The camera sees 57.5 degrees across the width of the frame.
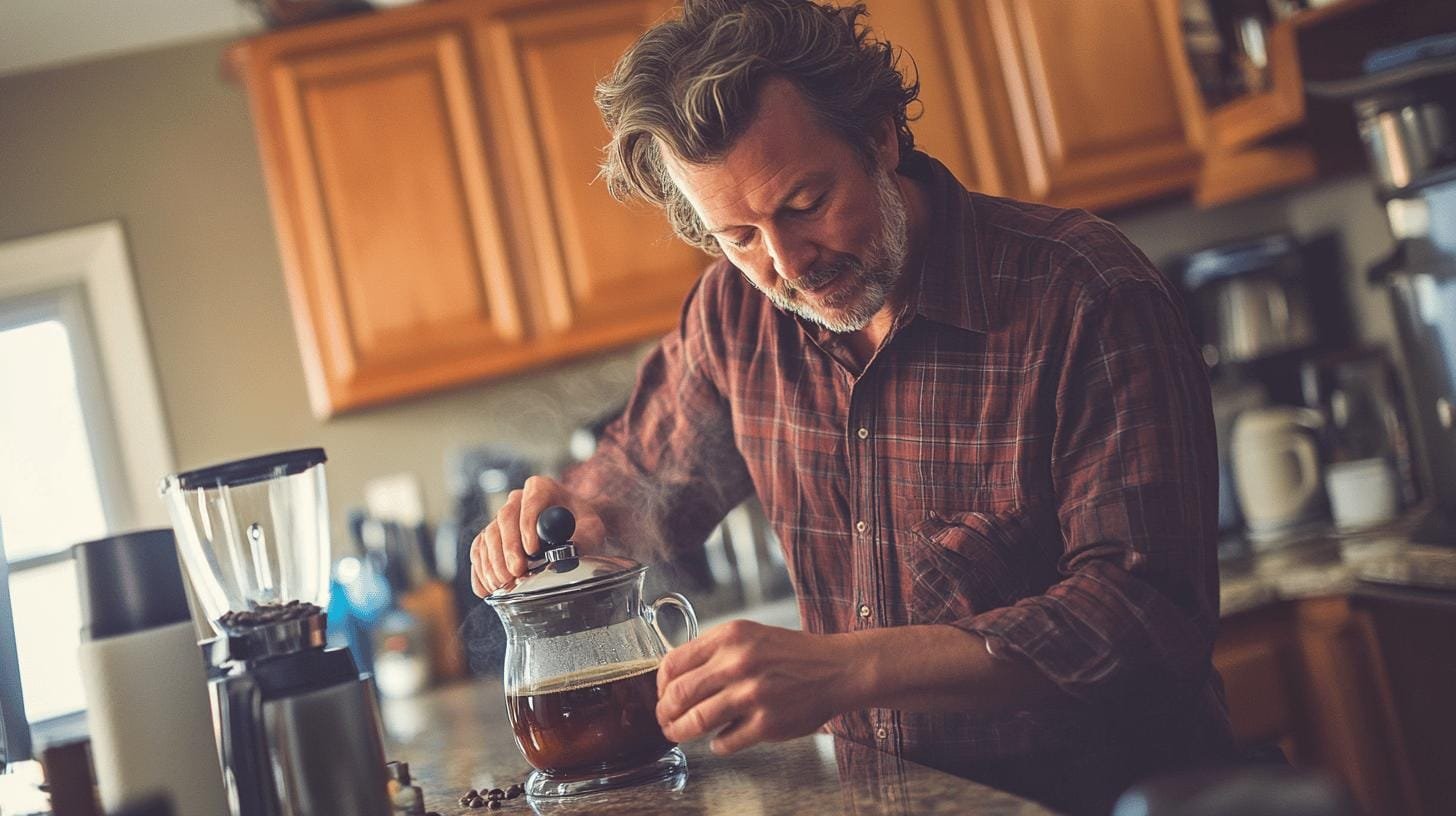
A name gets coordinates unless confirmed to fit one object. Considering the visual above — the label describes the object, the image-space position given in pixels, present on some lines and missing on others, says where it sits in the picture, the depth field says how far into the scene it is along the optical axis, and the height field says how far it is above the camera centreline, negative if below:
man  1.12 -0.04
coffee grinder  1.05 -0.08
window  3.25 +0.40
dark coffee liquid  1.18 -0.21
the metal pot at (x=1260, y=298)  3.00 +0.08
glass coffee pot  1.19 -0.17
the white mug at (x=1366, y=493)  2.61 -0.35
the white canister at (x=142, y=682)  1.07 -0.08
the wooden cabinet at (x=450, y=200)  2.98 +0.70
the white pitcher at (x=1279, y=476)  2.71 -0.29
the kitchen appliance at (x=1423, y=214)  2.13 +0.14
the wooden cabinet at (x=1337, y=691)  2.16 -0.61
